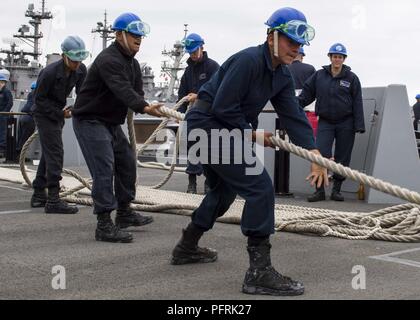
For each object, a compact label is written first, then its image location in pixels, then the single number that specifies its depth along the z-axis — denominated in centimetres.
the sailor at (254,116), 385
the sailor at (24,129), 1391
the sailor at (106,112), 521
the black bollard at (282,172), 857
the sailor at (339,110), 812
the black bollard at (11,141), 1373
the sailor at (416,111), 1887
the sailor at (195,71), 817
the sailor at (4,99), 1488
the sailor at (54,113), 674
